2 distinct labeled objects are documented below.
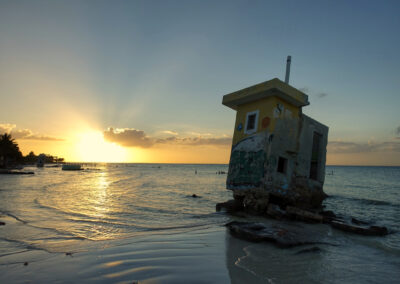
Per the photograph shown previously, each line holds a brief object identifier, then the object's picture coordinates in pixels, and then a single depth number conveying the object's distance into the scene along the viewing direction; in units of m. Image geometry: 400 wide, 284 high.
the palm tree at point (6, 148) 51.34
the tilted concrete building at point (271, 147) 12.37
